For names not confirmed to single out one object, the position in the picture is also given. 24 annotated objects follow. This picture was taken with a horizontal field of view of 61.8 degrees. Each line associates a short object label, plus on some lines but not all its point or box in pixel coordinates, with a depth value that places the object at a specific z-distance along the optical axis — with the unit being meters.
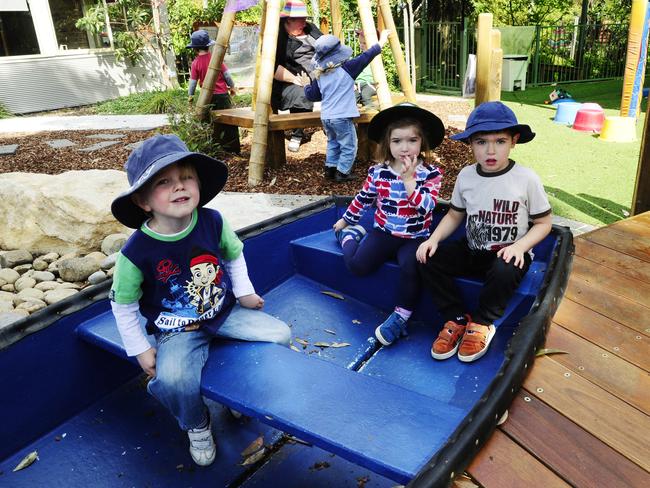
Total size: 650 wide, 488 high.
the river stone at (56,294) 3.55
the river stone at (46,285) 3.71
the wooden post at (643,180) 3.53
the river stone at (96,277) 3.76
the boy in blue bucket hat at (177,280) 1.70
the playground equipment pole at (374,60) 5.57
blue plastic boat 1.39
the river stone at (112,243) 4.18
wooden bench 5.68
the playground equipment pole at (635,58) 7.25
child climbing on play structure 5.12
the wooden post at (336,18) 6.53
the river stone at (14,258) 4.06
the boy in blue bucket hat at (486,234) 2.17
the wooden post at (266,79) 5.37
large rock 4.21
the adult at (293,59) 5.89
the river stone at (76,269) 3.83
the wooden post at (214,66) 5.93
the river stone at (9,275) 3.84
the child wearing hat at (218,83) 6.96
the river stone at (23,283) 3.74
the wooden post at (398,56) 5.86
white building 11.58
